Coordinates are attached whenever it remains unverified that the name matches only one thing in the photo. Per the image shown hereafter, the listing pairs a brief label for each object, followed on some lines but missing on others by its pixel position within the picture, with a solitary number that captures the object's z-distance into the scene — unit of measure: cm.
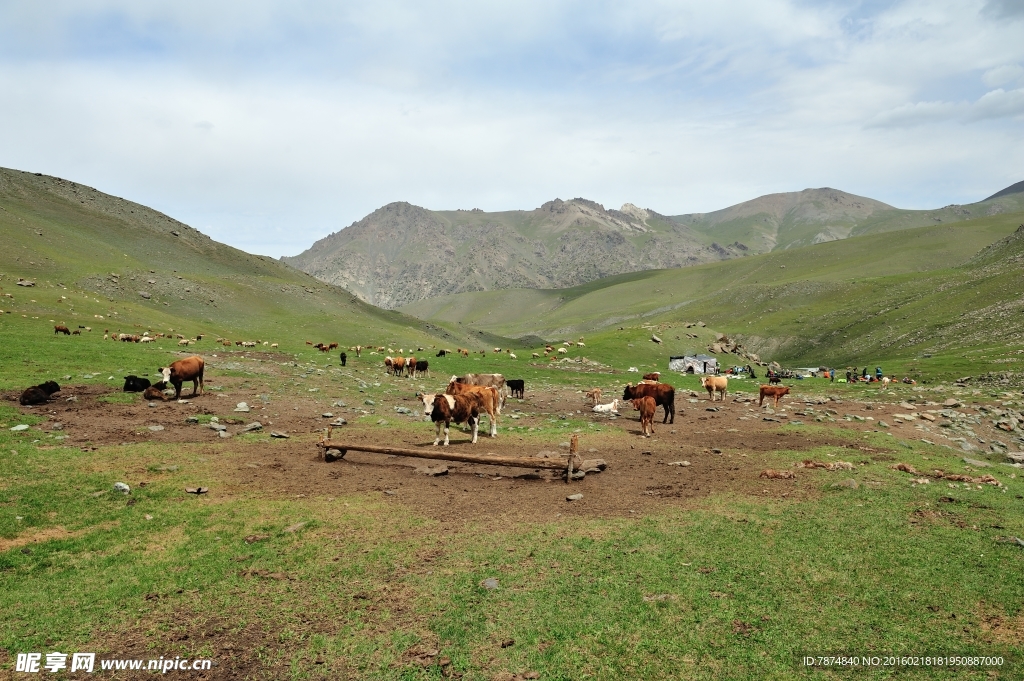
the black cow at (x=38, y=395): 2270
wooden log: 1758
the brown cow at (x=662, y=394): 2891
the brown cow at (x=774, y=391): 3669
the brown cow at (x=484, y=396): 2231
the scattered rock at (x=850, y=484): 1629
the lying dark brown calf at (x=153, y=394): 2639
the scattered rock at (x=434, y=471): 1817
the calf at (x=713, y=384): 4053
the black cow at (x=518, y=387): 3934
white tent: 6731
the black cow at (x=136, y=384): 2748
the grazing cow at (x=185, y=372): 2727
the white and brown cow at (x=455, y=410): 2108
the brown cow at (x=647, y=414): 2573
